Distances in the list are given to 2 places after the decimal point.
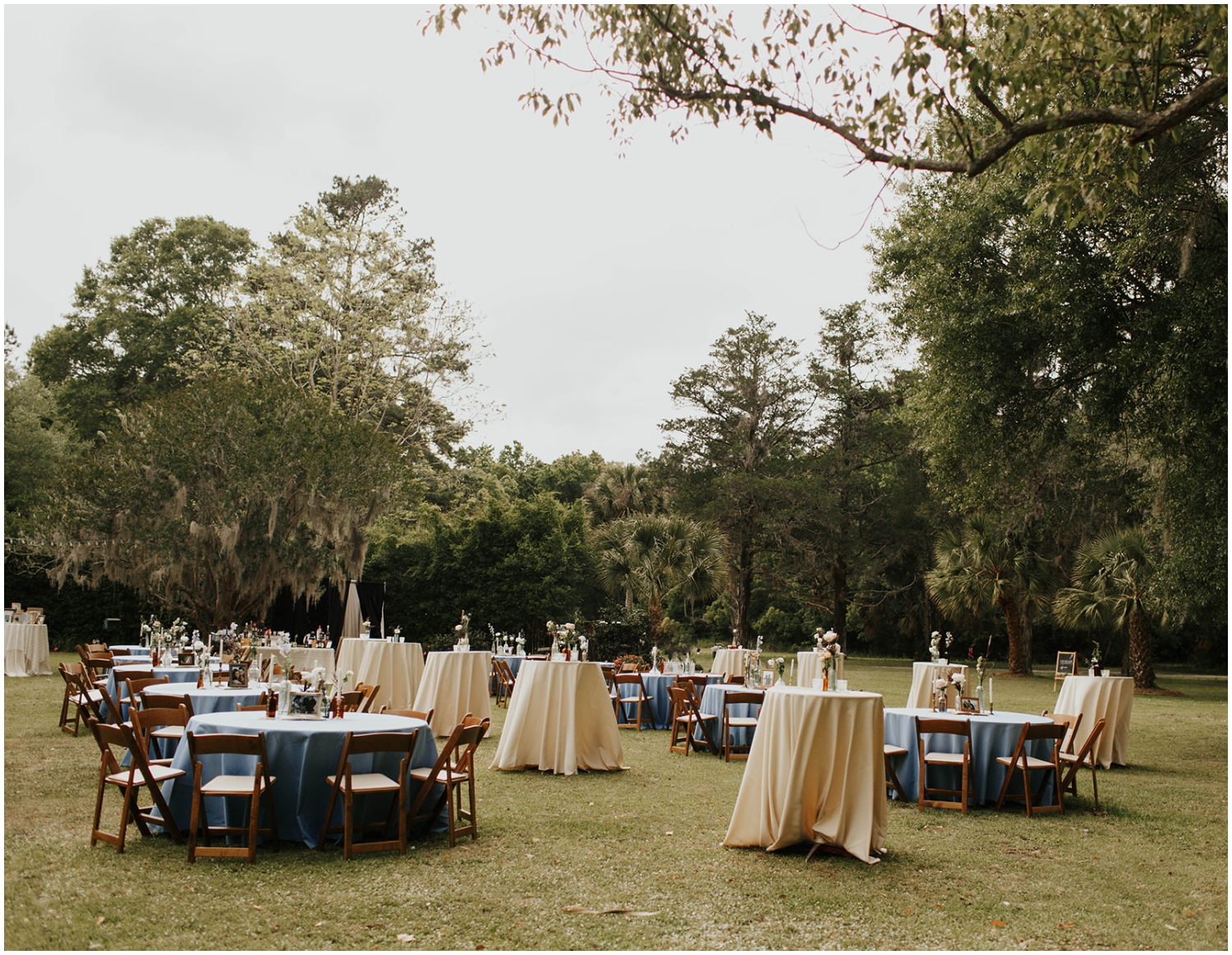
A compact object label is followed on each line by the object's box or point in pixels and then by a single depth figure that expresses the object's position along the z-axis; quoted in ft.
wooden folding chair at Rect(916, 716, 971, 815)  23.65
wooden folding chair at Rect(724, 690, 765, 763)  32.37
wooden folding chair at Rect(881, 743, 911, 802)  24.48
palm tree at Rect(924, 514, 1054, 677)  79.66
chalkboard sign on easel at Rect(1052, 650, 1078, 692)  65.31
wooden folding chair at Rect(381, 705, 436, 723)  20.54
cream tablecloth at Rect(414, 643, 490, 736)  35.50
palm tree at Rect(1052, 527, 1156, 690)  67.62
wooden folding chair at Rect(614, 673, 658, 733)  41.68
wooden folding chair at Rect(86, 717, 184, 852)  17.03
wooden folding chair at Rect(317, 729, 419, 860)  17.26
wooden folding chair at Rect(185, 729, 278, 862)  16.51
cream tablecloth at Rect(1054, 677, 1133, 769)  33.09
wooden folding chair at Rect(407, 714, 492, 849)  18.61
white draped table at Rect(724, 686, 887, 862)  18.40
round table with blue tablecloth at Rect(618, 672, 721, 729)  42.32
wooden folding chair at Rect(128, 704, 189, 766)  18.60
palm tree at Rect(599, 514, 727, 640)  74.43
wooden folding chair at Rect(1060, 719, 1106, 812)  24.35
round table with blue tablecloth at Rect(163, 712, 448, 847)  17.88
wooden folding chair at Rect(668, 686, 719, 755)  33.47
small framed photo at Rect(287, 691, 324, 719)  19.94
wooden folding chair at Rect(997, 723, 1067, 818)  23.84
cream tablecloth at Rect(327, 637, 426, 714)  39.73
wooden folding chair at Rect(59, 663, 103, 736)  30.71
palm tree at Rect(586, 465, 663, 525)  109.50
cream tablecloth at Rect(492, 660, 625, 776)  28.81
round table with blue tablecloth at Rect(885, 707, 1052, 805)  24.85
